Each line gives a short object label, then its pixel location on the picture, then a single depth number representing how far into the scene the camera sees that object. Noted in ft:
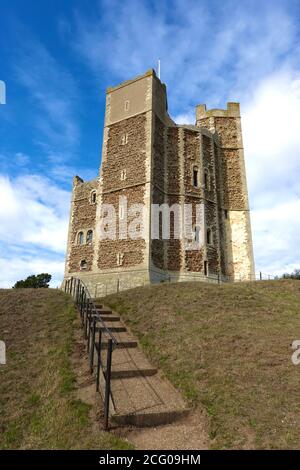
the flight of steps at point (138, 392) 19.56
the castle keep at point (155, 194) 65.77
